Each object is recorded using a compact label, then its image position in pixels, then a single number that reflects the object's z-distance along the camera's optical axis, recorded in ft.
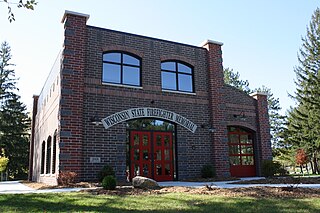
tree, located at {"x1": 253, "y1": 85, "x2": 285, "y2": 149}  142.35
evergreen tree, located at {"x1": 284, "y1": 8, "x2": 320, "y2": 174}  95.76
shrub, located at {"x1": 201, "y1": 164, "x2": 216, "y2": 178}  50.46
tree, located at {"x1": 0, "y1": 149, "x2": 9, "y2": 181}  93.91
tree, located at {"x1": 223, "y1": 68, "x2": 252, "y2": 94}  145.59
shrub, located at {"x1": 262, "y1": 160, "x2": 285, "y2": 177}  54.49
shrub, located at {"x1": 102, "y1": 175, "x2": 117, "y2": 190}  32.24
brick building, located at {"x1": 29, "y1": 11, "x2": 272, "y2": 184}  44.34
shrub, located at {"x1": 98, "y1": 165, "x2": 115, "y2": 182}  42.27
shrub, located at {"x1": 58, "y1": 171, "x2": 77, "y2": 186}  39.47
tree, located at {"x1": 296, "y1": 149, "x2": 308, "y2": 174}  90.68
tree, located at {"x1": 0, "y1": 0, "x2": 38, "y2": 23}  19.15
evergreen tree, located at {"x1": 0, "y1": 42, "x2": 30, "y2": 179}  123.75
